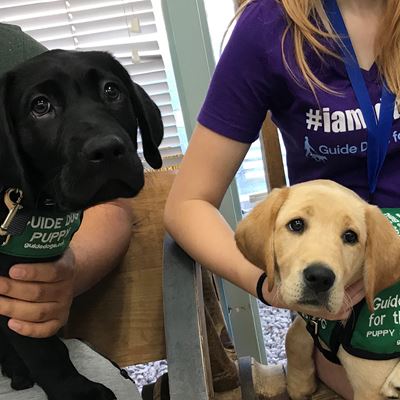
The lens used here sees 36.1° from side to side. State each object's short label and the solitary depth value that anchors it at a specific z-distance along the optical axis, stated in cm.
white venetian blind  149
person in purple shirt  85
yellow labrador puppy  67
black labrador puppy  71
